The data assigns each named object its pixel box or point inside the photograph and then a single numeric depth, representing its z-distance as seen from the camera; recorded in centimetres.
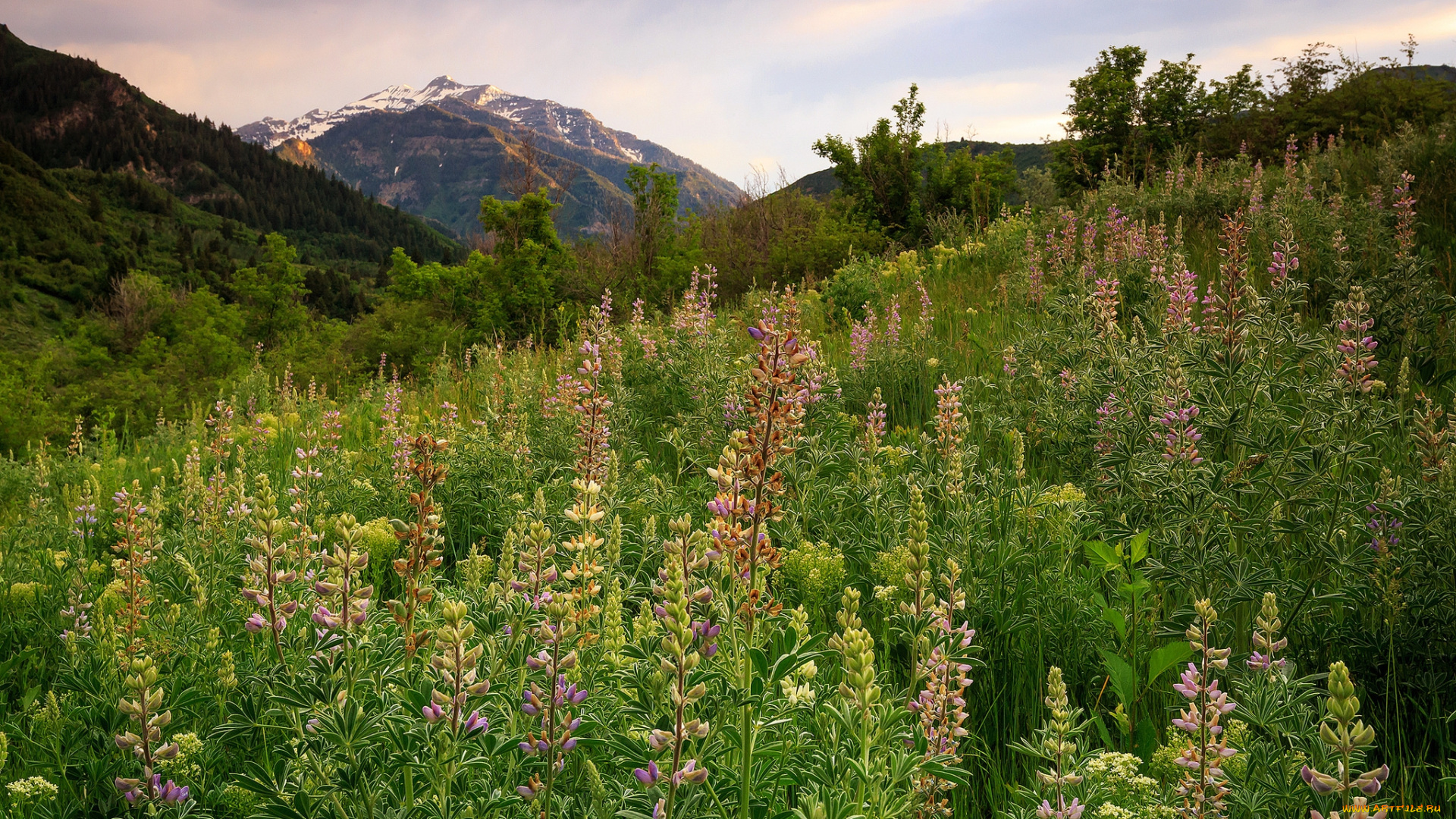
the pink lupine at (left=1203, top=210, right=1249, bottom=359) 319
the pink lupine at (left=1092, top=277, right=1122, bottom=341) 373
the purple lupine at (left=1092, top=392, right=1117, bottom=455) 337
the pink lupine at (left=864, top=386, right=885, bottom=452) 365
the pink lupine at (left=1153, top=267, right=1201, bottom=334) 371
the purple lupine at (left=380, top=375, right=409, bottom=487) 443
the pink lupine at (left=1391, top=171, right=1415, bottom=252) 536
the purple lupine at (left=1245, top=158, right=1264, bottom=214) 730
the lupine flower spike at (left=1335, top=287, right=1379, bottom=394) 273
